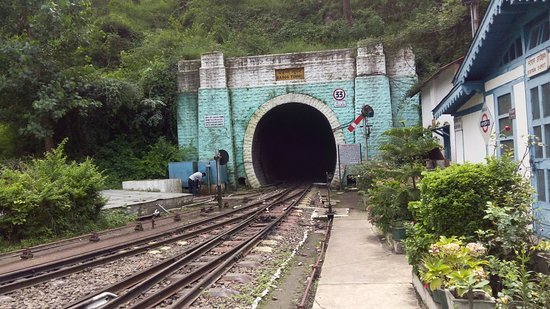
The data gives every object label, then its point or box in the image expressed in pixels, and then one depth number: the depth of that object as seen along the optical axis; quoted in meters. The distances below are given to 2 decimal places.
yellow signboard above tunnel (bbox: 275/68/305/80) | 20.34
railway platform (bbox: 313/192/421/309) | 4.93
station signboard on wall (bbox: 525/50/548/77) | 5.57
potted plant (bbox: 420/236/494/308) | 3.62
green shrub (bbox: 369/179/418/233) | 7.89
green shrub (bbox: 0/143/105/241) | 9.78
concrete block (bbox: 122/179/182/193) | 17.98
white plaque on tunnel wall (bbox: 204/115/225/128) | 20.62
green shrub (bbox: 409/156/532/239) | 4.68
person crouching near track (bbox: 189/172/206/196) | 18.48
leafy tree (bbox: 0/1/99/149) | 15.01
